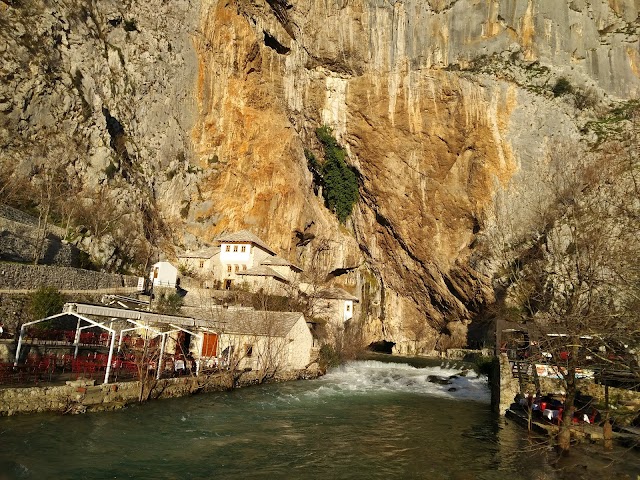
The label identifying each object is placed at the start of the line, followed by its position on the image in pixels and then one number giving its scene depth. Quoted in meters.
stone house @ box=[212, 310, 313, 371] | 30.86
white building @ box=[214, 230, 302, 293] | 53.78
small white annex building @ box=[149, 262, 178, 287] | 46.19
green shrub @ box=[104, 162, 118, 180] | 49.78
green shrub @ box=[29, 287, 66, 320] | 25.45
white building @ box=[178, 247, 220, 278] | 54.06
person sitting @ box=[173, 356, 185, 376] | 26.03
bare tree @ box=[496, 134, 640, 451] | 11.96
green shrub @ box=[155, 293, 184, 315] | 35.94
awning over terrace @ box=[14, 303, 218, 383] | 21.38
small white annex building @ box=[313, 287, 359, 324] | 51.53
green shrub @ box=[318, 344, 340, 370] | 37.94
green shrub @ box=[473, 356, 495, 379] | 40.53
